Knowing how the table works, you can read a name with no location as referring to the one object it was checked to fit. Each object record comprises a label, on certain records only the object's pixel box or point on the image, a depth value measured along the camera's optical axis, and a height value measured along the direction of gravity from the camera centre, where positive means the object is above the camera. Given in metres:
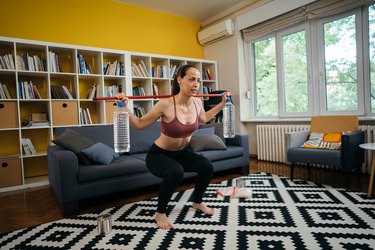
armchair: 2.55 -0.35
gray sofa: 2.13 -0.44
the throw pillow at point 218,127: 3.45 -0.11
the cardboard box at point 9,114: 3.08 +0.15
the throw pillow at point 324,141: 2.81 -0.30
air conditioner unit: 4.55 +1.62
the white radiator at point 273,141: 3.83 -0.38
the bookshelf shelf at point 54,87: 3.17 +0.53
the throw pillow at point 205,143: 3.07 -0.29
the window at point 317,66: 3.21 +0.71
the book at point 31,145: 3.31 -0.25
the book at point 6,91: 3.16 +0.44
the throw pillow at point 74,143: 2.34 -0.18
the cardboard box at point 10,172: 3.02 -0.54
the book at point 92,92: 3.84 +0.47
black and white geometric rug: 1.56 -0.75
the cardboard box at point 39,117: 3.42 +0.12
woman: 1.86 -0.17
